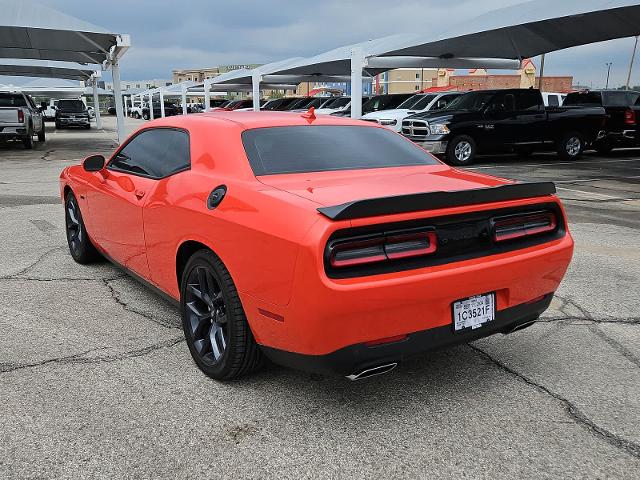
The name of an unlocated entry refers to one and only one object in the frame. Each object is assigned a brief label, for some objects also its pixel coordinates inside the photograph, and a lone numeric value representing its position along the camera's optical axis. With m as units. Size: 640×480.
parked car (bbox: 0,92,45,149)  18.16
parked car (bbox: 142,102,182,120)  55.19
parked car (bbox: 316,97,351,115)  24.50
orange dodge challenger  2.48
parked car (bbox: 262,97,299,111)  29.97
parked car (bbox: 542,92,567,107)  22.23
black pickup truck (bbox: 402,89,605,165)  13.99
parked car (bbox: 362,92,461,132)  15.60
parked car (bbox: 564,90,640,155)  16.94
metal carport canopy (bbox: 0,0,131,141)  16.14
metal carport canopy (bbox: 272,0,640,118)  15.20
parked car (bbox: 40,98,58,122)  51.80
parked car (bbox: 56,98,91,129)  35.03
